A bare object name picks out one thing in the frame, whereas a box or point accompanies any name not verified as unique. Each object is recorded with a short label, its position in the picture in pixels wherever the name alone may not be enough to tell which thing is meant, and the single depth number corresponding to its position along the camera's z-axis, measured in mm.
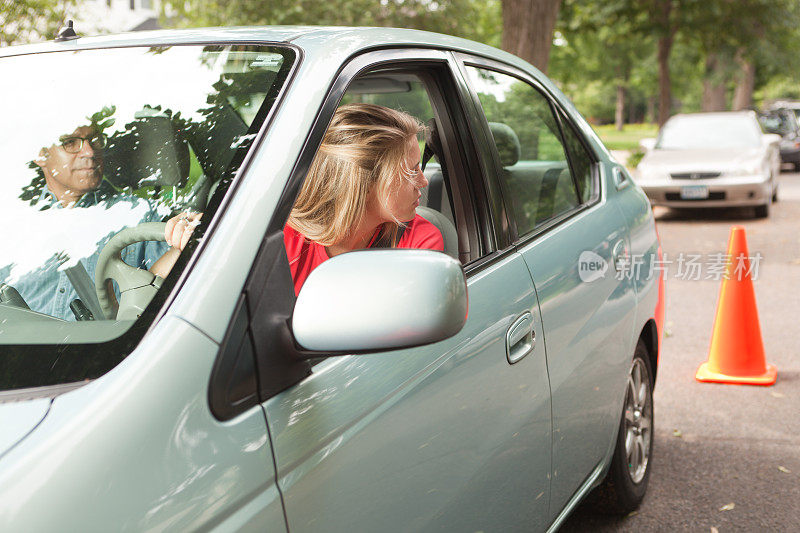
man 1556
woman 2137
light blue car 1229
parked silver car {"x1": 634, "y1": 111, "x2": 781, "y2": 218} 11898
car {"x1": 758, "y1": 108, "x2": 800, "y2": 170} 21750
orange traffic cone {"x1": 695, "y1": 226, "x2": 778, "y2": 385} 5062
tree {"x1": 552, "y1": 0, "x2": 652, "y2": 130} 23453
